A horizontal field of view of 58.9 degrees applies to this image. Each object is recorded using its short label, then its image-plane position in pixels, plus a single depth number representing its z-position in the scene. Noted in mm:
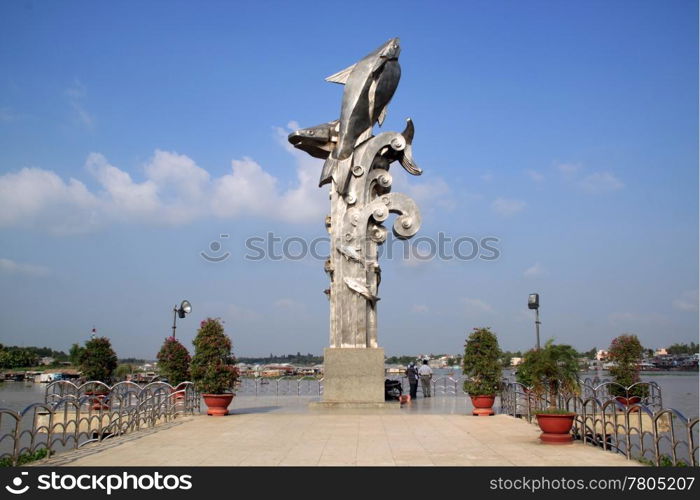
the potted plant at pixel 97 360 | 18438
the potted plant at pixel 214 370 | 13555
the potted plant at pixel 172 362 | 19391
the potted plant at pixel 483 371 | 13500
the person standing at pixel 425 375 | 18516
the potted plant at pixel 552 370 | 12344
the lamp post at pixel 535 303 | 16094
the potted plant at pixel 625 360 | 15836
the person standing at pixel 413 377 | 18328
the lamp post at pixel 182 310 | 20859
